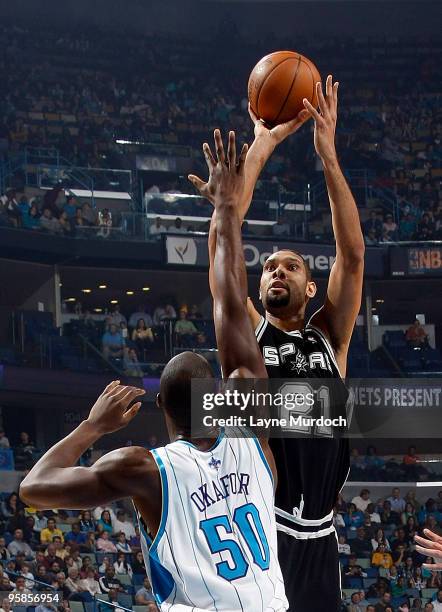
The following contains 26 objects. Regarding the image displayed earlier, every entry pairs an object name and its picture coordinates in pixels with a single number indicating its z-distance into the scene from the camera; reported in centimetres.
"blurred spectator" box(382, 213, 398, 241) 2197
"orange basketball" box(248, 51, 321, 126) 511
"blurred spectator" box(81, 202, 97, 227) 1998
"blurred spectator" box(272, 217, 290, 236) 2112
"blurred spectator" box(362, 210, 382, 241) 2195
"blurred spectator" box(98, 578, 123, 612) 1272
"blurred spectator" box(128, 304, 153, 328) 2009
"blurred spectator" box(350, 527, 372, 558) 1605
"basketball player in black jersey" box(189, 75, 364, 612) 453
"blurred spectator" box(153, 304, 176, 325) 2040
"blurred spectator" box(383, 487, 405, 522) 1731
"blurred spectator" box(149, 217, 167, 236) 2039
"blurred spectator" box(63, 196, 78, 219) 1994
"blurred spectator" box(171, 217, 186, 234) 2045
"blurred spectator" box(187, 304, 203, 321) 2045
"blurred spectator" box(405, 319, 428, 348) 2093
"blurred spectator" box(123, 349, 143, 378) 1895
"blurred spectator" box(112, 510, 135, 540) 1545
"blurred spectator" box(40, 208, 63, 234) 1964
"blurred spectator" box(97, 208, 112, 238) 2003
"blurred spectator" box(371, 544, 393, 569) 1583
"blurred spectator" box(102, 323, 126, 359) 1919
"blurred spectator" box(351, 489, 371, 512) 1714
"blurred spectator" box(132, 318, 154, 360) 1938
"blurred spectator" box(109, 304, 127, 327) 1966
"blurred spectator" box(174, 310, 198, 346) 1939
